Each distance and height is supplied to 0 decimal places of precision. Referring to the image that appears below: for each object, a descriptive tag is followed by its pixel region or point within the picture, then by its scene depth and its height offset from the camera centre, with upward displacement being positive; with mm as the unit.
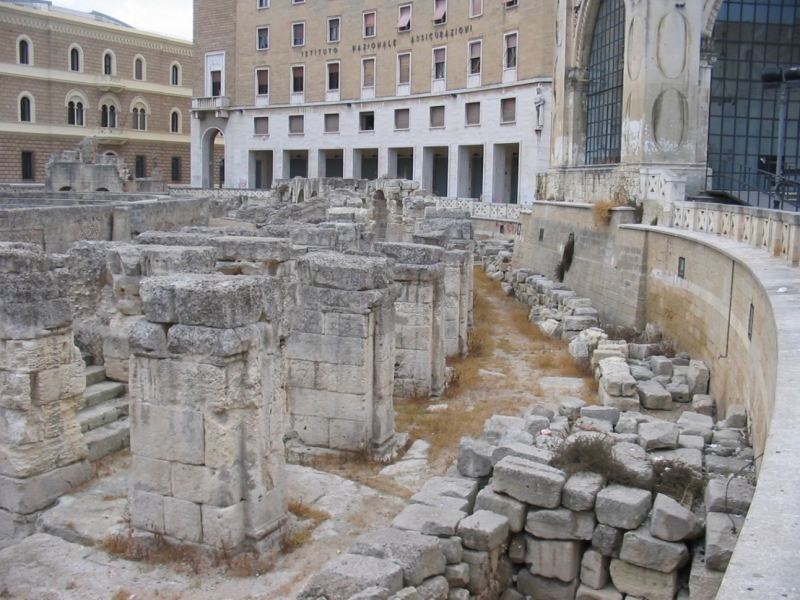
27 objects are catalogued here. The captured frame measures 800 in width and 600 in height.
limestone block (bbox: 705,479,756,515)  5938 -2107
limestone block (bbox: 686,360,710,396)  11484 -2416
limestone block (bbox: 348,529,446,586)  5430 -2327
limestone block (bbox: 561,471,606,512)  6328 -2205
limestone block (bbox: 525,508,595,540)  6391 -2478
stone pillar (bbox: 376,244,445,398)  10750 -1530
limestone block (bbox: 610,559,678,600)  6121 -2825
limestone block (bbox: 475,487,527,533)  6484 -2402
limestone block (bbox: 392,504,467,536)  6074 -2365
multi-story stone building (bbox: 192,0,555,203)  38656 +5941
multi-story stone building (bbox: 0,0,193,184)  41375 +5827
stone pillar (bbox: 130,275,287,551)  5836 -1536
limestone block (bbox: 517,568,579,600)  6465 -3019
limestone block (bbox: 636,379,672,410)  10906 -2543
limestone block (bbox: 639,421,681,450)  7562 -2129
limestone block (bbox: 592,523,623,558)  6285 -2553
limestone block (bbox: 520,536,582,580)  6453 -2775
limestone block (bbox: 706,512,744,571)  5539 -2259
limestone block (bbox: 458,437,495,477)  7133 -2220
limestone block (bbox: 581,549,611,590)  6402 -2830
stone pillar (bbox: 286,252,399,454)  8312 -1553
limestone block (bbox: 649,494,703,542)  6000 -2310
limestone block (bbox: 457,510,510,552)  6121 -2447
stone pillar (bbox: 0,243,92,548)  6891 -1652
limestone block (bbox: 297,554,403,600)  4949 -2295
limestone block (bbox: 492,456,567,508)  6398 -2173
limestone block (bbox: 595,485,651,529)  6211 -2281
